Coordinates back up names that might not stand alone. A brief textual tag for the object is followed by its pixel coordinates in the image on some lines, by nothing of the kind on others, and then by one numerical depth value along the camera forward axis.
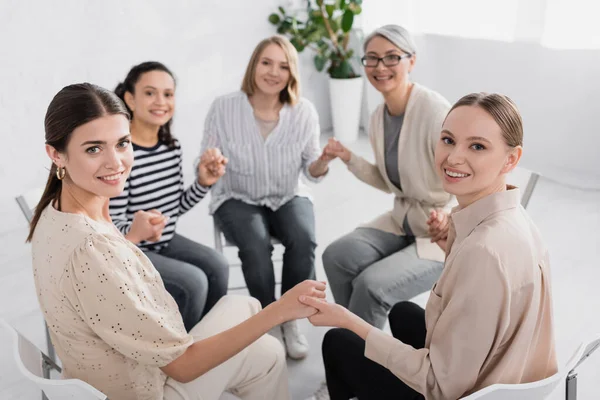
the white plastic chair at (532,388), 1.19
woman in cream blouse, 1.36
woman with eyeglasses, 2.22
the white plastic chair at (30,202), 2.13
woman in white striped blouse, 2.61
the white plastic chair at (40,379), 1.21
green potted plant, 4.98
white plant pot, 5.26
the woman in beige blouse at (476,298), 1.29
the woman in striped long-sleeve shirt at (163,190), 2.33
